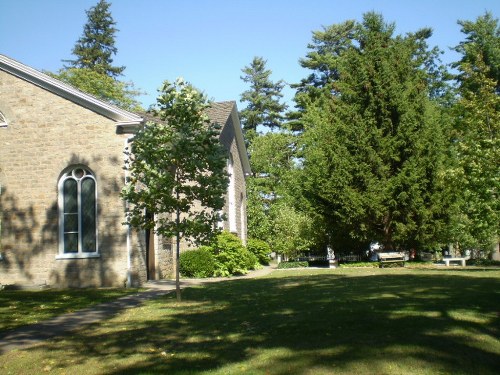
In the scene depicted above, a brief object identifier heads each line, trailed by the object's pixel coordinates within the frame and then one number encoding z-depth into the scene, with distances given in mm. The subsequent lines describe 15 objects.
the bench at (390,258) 24656
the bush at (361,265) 26522
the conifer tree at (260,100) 61312
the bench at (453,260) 29022
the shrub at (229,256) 21308
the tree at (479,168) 16547
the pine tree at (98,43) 58375
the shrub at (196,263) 20594
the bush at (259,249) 29766
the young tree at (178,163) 12555
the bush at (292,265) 28531
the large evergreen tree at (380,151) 26109
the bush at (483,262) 29316
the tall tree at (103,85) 48031
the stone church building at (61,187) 17328
